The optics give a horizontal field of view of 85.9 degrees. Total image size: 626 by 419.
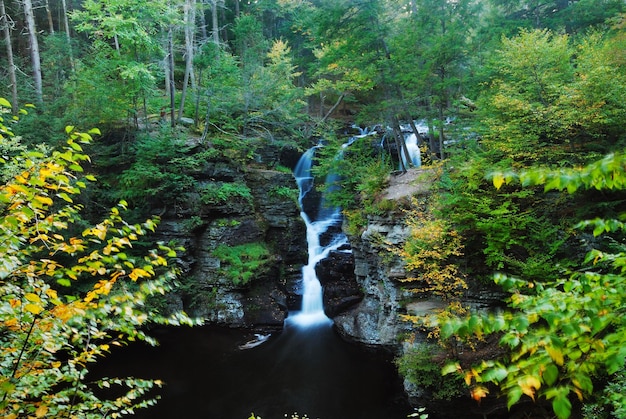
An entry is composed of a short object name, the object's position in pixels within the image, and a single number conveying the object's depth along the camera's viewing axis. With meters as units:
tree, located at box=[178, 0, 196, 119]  16.45
